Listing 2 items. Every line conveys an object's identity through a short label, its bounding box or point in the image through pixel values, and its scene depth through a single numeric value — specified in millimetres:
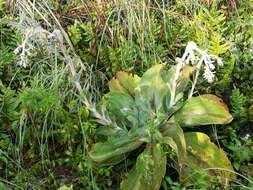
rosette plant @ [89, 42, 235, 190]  2037
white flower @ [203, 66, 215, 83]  1776
